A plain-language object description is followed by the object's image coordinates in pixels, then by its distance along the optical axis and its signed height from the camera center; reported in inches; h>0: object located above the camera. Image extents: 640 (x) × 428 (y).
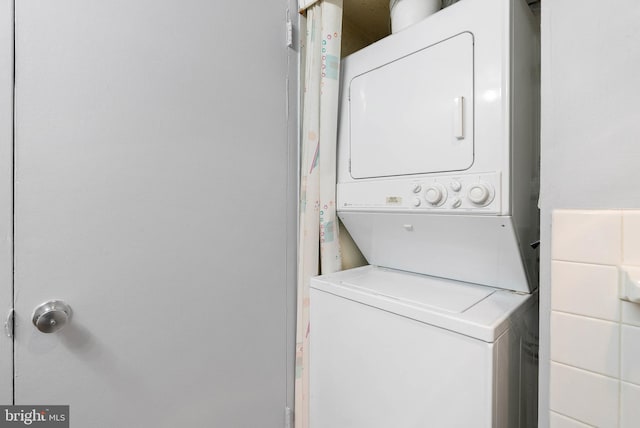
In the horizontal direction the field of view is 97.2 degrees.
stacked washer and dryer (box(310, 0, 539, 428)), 38.2 -4.1
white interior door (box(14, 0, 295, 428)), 36.7 +0.1
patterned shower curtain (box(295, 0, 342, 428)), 59.7 +11.4
